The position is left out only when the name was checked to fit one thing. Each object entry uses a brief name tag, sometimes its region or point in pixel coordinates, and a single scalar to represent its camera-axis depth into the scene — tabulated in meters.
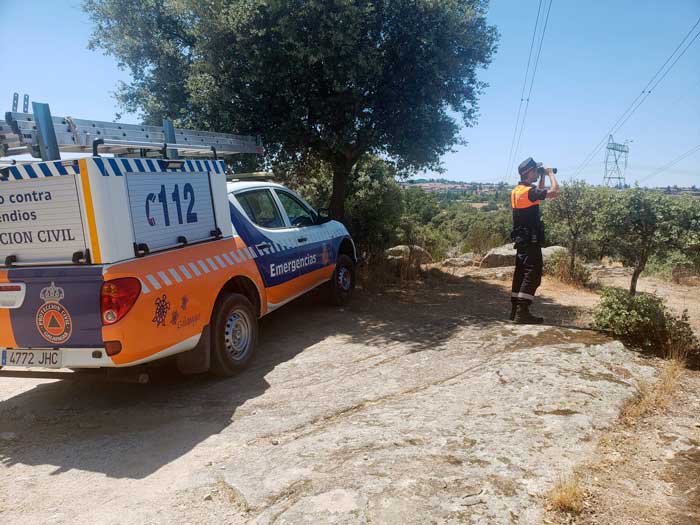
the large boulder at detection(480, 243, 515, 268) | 12.56
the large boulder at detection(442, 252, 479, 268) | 12.95
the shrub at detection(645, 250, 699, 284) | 11.12
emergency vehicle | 3.56
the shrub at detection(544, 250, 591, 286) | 10.29
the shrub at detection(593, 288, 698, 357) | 5.30
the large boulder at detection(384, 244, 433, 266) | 10.46
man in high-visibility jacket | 6.23
